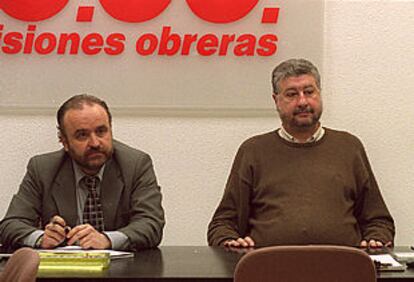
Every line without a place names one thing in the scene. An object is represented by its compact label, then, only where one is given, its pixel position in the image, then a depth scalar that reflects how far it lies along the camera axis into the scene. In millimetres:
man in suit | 3396
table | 2510
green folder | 2625
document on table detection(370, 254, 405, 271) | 2650
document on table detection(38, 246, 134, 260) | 2910
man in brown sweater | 3475
